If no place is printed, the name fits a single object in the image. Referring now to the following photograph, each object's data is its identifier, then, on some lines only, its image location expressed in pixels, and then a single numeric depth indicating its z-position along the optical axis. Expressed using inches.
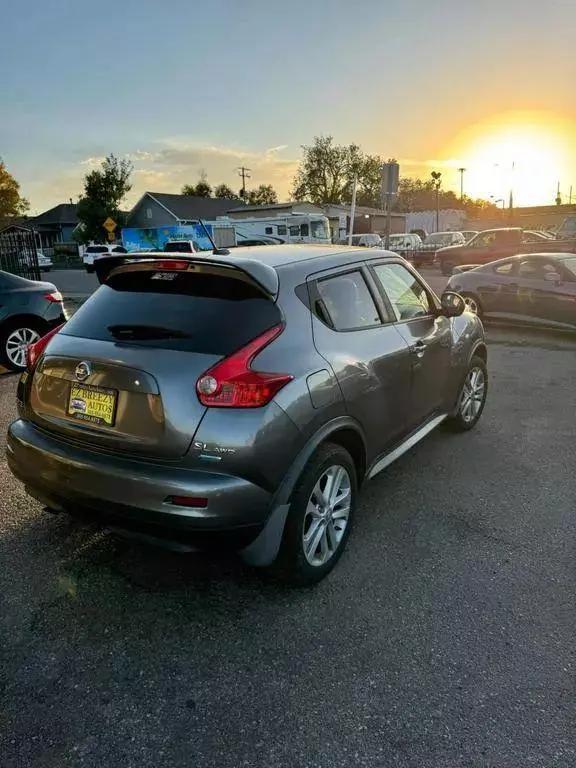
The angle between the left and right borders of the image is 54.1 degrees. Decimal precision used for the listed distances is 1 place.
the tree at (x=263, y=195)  3184.1
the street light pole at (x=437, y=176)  3005.9
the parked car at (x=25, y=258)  592.4
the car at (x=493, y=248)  783.7
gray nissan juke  97.0
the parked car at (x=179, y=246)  858.5
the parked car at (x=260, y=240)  1092.5
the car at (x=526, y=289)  386.0
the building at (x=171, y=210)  2060.8
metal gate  577.0
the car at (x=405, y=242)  1312.7
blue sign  1329.2
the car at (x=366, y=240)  1261.1
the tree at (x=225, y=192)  3171.8
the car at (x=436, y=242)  1170.6
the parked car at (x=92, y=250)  1446.1
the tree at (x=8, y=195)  1792.6
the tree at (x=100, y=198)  1875.0
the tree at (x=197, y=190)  2898.6
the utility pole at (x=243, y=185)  3002.0
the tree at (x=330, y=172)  2933.1
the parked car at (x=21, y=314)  299.1
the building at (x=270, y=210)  1930.4
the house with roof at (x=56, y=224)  2773.1
